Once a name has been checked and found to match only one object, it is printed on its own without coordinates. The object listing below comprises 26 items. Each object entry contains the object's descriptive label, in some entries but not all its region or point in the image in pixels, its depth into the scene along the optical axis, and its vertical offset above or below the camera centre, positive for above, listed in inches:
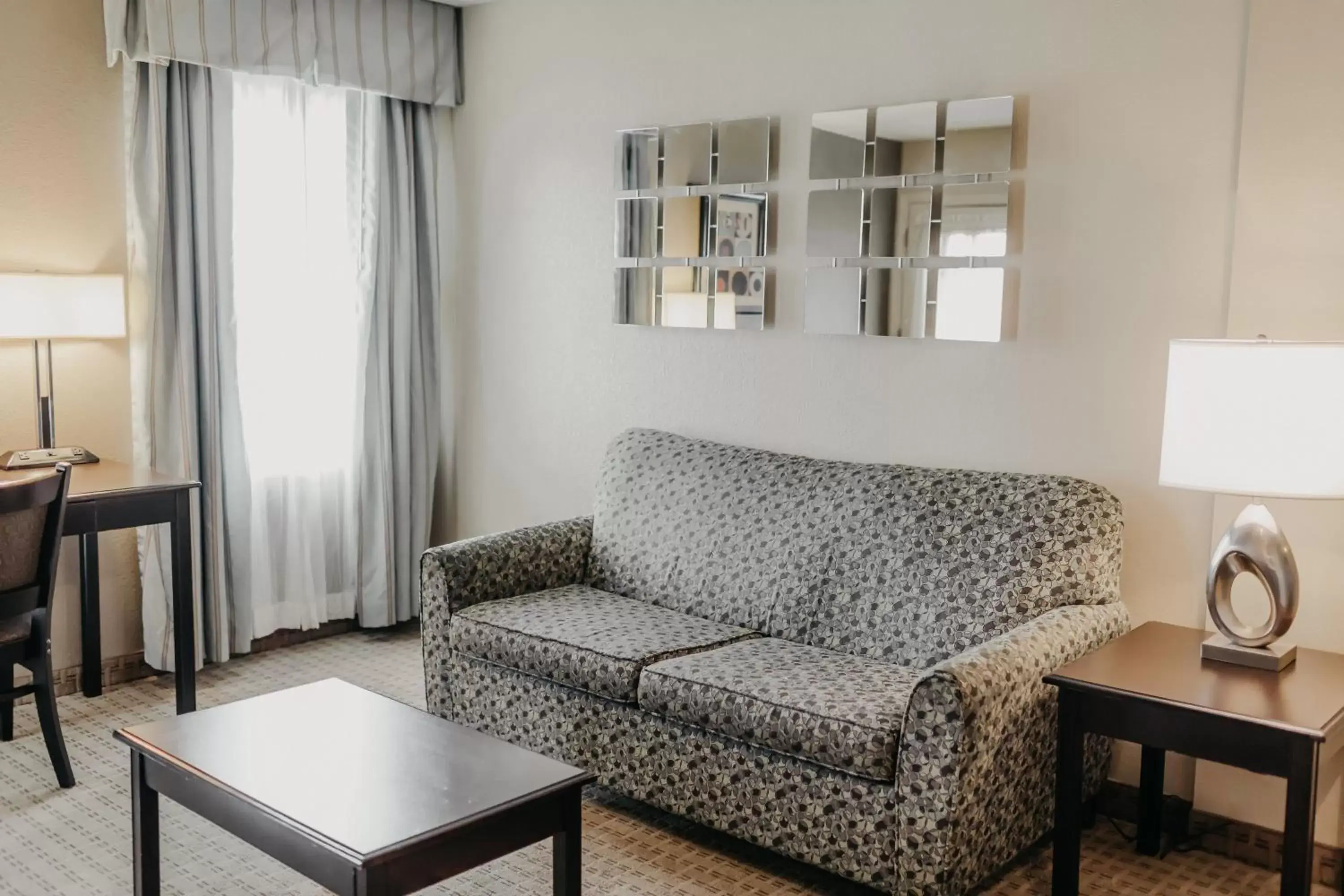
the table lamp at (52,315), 135.0 -1.4
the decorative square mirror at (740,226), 148.2 +11.1
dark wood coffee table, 79.0 -34.1
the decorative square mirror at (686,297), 153.9 +2.2
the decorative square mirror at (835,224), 137.7 +10.8
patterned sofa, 99.9 -33.3
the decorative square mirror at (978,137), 125.0 +19.1
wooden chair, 117.3 -27.9
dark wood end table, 88.0 -29.4
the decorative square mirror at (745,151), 146.0 +20.0
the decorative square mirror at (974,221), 126.0 +10.4
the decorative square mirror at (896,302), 132.2 +1.8
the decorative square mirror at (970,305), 126.9 +1.6
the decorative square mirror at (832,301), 138.1 +1.9
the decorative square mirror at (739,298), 148.4 +2.1
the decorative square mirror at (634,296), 159.8 +2.3
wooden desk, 130.7 -22.9
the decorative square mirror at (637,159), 158.1 +20.4
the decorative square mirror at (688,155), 152.1 +20.2
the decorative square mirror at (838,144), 136.3 +19.8
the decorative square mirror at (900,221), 131.6 +10.6
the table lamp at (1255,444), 91.9 -9.3
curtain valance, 148.2 +35.3
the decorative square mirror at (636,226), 159.2 +11.5
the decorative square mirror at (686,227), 153.6 +11.2
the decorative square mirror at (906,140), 130.6 +19.5
